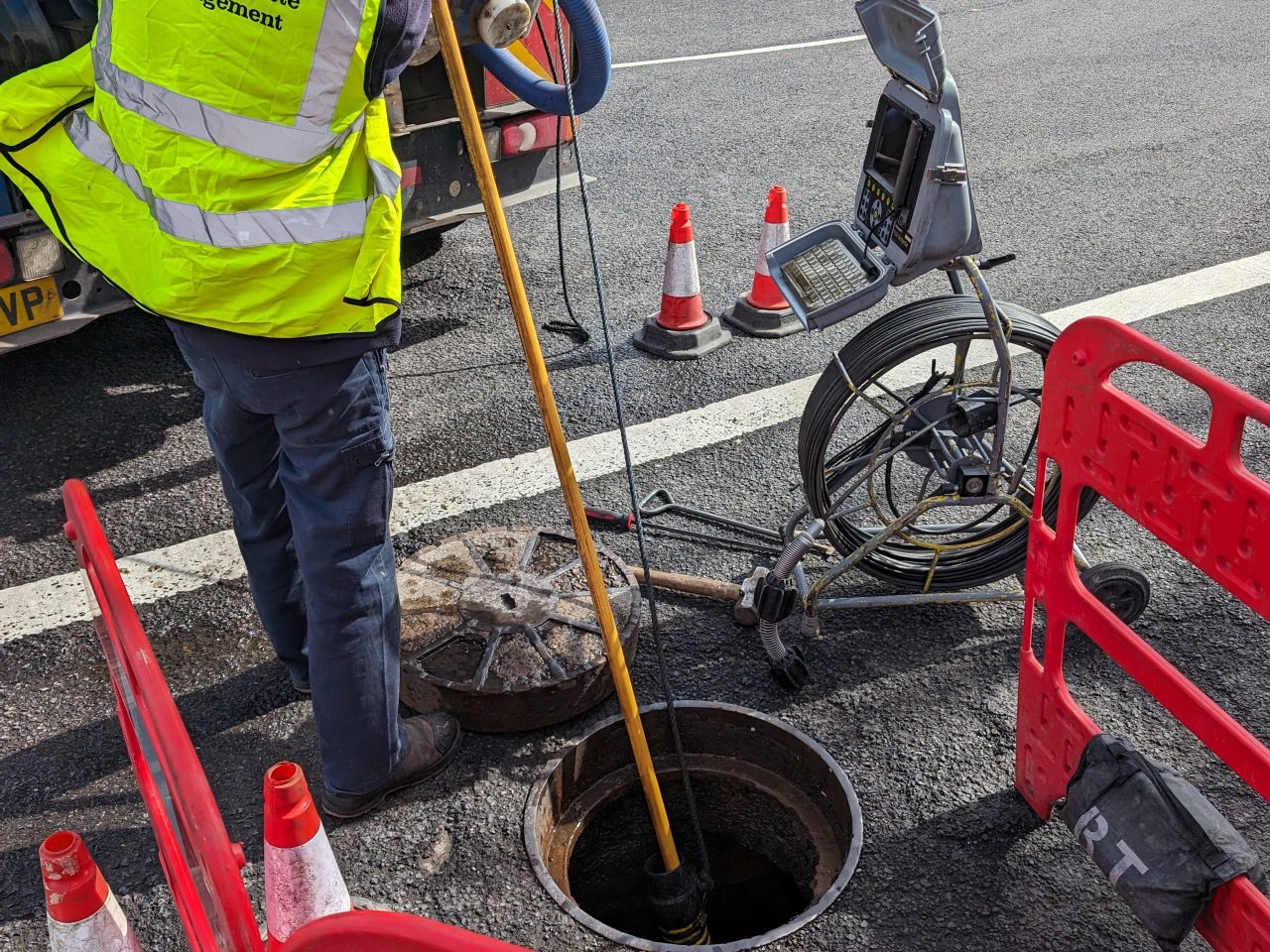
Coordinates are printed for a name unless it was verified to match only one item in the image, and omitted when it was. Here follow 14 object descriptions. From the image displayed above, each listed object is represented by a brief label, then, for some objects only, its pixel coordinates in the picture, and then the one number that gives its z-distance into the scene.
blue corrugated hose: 3.24
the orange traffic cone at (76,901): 1.86
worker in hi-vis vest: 2.05
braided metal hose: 3.13
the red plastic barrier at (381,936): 1.19
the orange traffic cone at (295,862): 1.95
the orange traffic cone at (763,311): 5.05
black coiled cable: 3.20
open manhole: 2.91
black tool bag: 2.18
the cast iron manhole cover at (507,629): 3.01
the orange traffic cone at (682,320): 4.83
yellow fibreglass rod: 2.31
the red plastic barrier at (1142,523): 2.00
